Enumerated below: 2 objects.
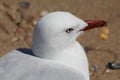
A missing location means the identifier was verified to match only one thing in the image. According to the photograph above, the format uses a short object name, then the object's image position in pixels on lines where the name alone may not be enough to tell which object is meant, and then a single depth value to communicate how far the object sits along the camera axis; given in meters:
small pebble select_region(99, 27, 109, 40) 7.00
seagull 4.70
